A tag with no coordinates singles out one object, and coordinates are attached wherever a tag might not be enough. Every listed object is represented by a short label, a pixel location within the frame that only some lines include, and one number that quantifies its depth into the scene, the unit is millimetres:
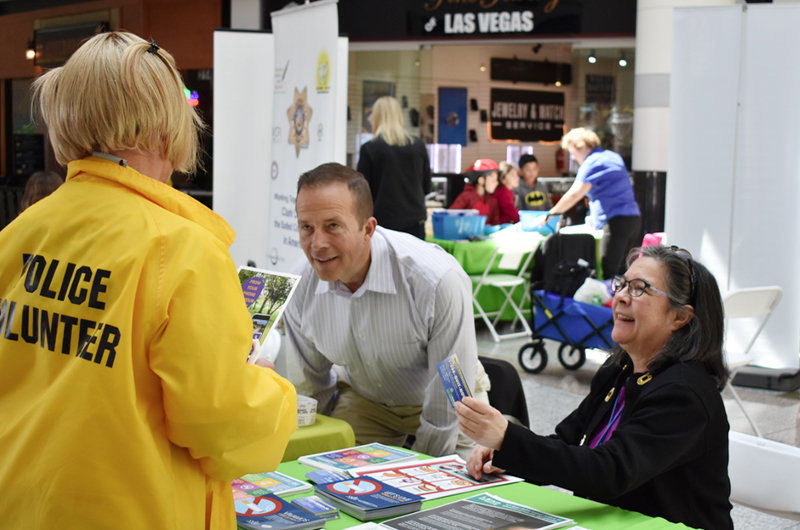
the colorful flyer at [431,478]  1858
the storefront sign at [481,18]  9352
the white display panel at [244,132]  5711
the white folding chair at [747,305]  4336
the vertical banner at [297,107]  4469
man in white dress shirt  2486
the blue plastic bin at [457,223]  7113
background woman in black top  5988
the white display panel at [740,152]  5316
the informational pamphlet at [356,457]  2045
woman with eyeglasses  1775
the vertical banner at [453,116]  12685
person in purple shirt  6754
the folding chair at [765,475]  2121
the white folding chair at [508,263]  6976
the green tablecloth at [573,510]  1679
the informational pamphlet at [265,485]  1815
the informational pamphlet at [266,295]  2045
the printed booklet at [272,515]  1610
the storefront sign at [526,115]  13305
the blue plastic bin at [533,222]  7391
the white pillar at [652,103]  8617
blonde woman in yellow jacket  1208
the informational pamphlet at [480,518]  1601
